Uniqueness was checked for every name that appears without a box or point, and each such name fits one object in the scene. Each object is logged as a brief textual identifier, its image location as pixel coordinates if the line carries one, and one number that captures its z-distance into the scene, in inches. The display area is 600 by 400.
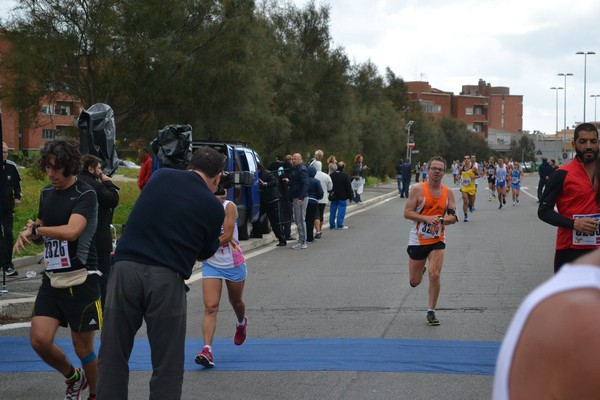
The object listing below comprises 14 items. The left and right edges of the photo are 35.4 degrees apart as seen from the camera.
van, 712.4
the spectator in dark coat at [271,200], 764.6
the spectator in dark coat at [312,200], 793.6
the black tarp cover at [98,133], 496.4
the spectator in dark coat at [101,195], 303.3
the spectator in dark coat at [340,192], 933.8
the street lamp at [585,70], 3362.0
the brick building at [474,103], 6884.8
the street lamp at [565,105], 4124.0
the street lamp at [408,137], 2802.9
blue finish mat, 307.6
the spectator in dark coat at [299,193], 743.7
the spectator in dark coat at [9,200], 513.0
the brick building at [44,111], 1074.7
